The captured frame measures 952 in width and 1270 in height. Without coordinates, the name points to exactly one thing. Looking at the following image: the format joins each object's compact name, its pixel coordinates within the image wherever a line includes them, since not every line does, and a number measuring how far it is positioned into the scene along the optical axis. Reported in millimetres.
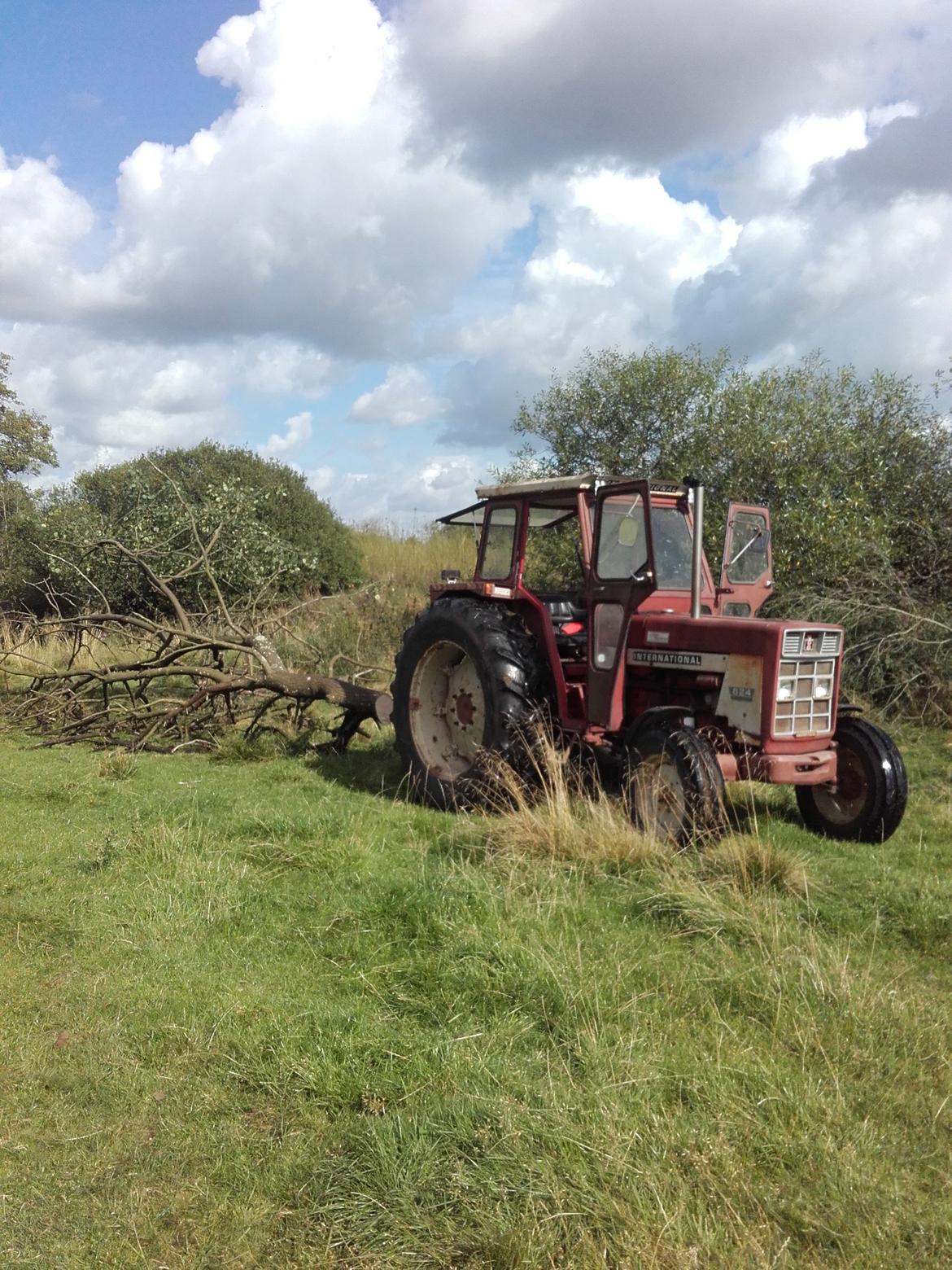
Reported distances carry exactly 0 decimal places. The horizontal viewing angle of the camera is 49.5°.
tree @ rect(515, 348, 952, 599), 11422
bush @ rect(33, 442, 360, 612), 14898
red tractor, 6023
